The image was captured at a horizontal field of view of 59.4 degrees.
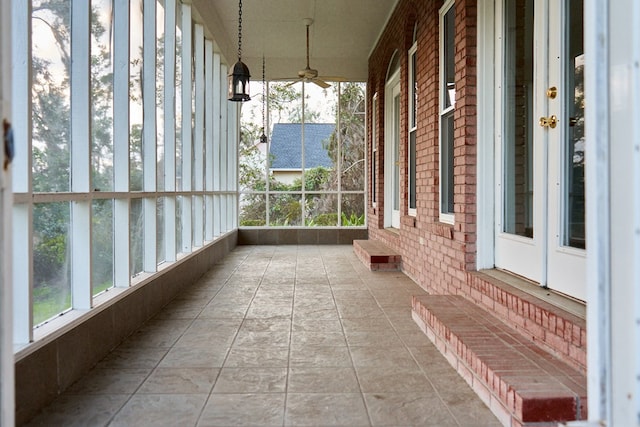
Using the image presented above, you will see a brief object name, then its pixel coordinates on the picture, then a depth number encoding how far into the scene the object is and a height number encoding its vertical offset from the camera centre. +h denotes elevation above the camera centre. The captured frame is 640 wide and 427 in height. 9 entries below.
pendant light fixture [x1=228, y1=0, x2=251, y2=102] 6.09 +1.32
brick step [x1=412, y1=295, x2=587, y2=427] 2.02 -0.70
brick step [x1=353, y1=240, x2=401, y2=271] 6.61 -0.66
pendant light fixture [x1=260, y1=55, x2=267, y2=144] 10.52 +2.01
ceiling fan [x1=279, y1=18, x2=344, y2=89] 7.96 +1.86
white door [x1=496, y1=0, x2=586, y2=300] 2.78 +0.32
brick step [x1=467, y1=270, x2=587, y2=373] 2.36 -0.56
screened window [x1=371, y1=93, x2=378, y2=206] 8.98 +0.88
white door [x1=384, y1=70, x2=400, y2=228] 7.96 +0.75
